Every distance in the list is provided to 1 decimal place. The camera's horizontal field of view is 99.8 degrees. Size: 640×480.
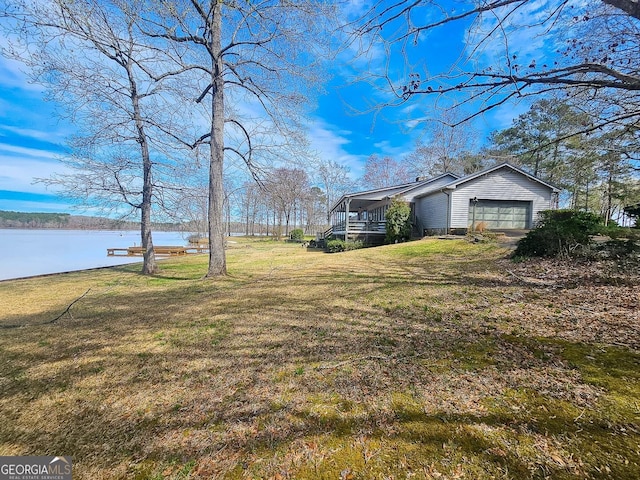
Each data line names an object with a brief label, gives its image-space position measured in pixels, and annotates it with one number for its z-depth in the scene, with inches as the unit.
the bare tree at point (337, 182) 1606.8
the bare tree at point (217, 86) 290.7
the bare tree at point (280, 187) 369.1
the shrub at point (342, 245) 709.3
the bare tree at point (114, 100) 248.2
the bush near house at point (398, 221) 655.8
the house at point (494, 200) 605.6
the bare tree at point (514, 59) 112.3
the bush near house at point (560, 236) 262.1
